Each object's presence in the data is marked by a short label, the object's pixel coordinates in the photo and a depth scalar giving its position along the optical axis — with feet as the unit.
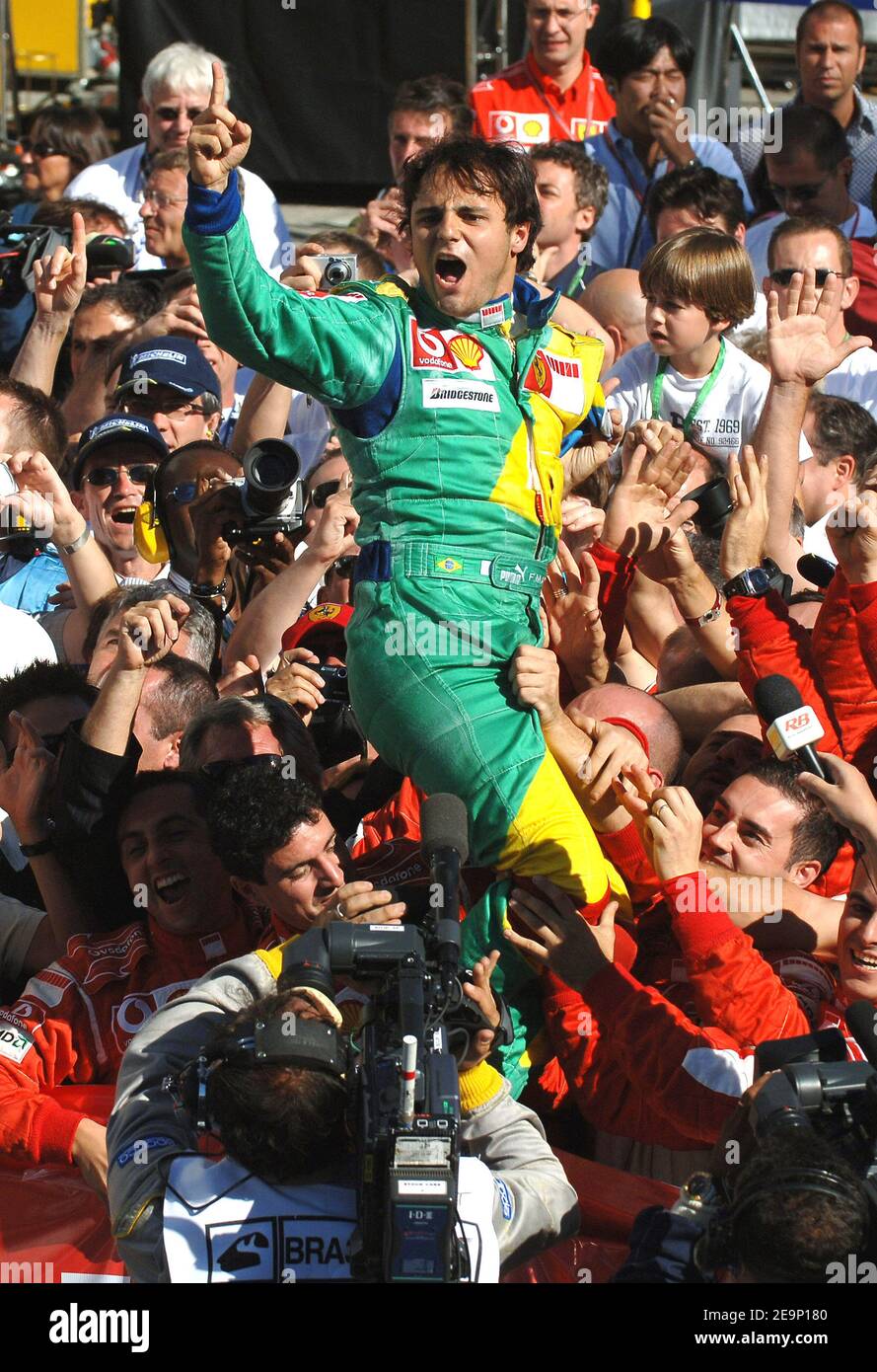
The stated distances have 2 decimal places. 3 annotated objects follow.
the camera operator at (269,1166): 20.08
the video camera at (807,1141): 18.83
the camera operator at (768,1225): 18.63
